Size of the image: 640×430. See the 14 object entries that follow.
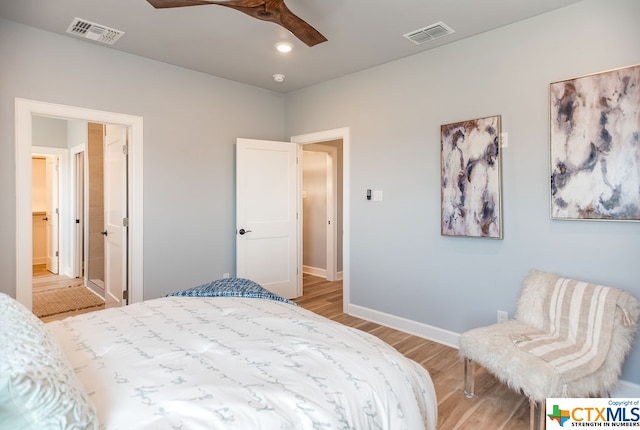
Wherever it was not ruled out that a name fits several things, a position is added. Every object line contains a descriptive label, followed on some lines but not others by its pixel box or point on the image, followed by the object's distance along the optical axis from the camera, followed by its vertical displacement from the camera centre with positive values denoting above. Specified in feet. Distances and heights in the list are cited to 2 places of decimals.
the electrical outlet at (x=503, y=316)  9.41 -2.85
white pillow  2.57 -1.35
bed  2.85 -1.78
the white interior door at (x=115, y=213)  11.90 -0.13
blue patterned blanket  7.14 -1.66
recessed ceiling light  10.49 +4.79
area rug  13.57 -3.71
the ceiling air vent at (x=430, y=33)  9.46 +4.75
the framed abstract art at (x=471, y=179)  9.39 +0.79
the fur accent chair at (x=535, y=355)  6.12 -2.72
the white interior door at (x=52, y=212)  20.17 -0.12
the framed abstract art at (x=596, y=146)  7.49 +1.33
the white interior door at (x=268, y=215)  13.73 -0.24
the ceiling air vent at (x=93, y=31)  9.34 +4.81
